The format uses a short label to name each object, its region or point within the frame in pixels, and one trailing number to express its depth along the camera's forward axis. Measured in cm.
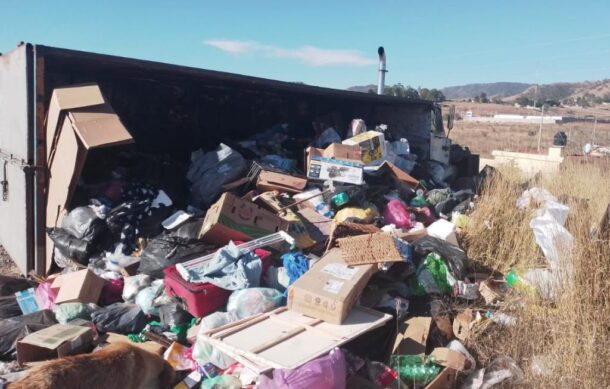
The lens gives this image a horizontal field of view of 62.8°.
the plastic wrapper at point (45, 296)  425
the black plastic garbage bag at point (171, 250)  427
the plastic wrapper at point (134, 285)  416
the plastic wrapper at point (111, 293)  427
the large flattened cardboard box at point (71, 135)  452
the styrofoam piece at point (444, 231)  491
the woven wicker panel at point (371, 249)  375
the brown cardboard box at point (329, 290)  327
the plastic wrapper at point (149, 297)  393
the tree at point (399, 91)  2583
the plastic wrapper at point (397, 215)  575
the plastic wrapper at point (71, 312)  381
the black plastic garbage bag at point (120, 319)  372
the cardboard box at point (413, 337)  340
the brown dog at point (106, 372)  236
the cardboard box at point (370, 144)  681
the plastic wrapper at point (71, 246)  463
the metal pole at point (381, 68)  1027
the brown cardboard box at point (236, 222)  445
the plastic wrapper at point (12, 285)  465
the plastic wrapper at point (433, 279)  403
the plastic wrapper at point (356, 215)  539
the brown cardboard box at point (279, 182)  588
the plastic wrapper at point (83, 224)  470
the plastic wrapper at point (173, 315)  375
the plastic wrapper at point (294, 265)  398
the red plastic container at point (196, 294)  366
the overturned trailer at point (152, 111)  485
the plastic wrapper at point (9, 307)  411
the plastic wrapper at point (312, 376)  271
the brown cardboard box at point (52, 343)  311
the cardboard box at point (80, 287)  397
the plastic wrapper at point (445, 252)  416
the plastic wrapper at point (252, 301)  360
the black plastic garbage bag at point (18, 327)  353
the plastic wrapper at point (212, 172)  579
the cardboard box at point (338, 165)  613
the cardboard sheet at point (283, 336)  285
